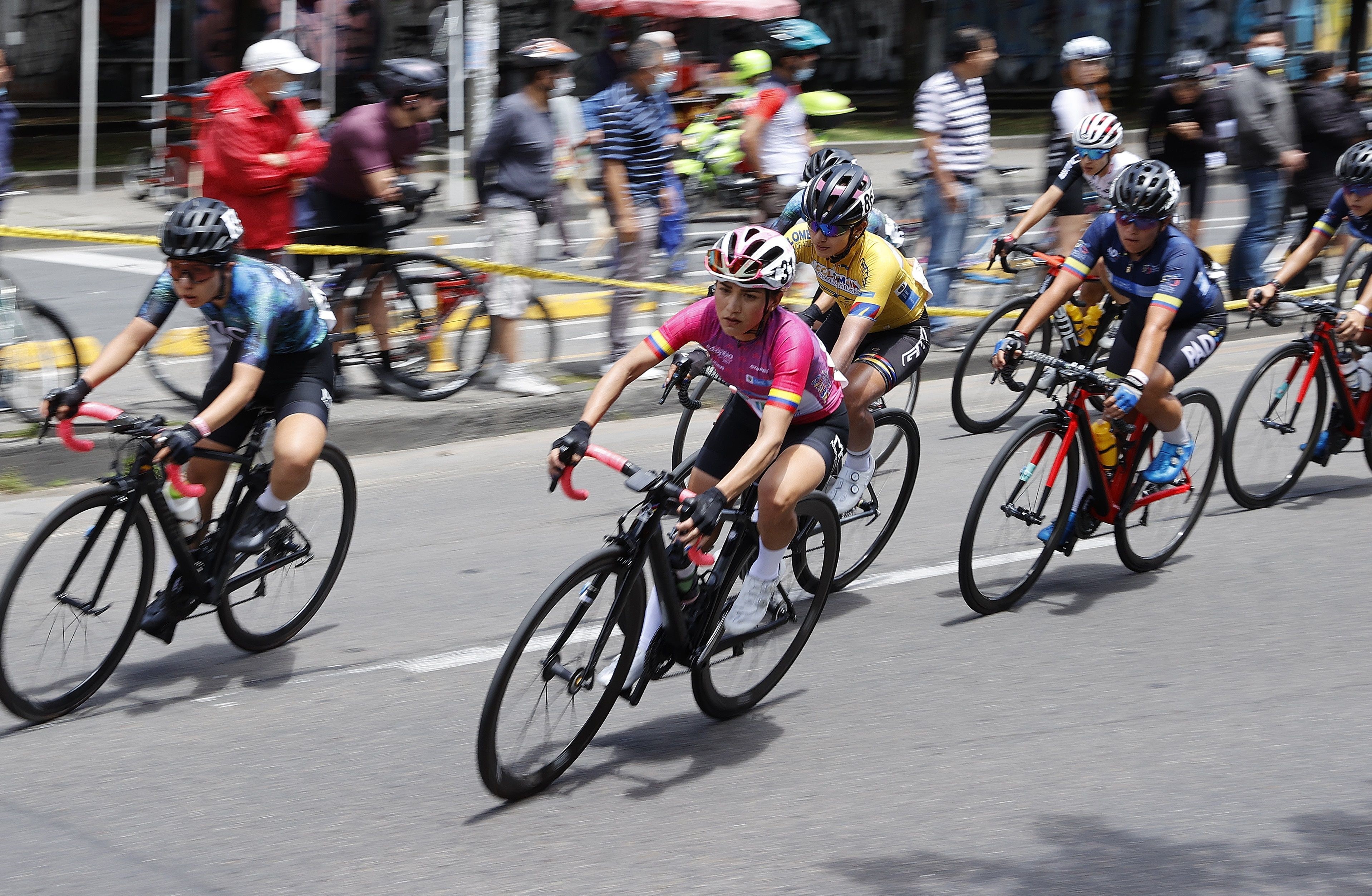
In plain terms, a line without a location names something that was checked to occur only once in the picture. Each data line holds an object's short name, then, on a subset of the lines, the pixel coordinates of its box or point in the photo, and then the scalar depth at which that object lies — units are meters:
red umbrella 41.19
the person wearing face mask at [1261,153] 25.69
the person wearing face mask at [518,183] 19.81
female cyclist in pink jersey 10.03
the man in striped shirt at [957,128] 23.22
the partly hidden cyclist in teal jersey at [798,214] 14.66
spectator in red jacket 17.08
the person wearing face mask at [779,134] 24.30
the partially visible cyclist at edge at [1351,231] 16.08
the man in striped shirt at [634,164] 21.72
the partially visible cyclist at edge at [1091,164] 19.69
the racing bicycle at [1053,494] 12.90
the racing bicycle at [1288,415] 16.37
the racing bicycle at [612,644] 9.13
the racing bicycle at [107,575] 10.30
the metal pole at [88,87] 33.34
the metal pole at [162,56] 34.28
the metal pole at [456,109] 36.69
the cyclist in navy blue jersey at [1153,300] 13.56
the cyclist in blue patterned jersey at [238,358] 10.93
